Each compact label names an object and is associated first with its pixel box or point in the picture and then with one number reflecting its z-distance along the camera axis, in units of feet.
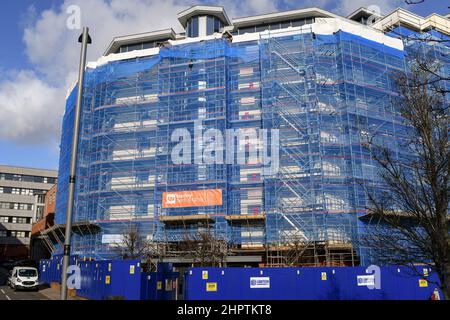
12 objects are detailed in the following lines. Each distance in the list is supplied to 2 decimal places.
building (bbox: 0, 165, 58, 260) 273.13
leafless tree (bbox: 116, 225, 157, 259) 116.57
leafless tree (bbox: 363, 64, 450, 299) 29.94
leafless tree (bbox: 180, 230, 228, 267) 104.17
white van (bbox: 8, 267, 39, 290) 99.60
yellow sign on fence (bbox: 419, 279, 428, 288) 63.85
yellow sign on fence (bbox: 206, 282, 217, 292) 64.54
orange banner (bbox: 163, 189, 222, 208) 119.44
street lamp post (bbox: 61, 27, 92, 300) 27.46
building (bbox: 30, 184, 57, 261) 182.29
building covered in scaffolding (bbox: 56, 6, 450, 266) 112.98
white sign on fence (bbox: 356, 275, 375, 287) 63.81
